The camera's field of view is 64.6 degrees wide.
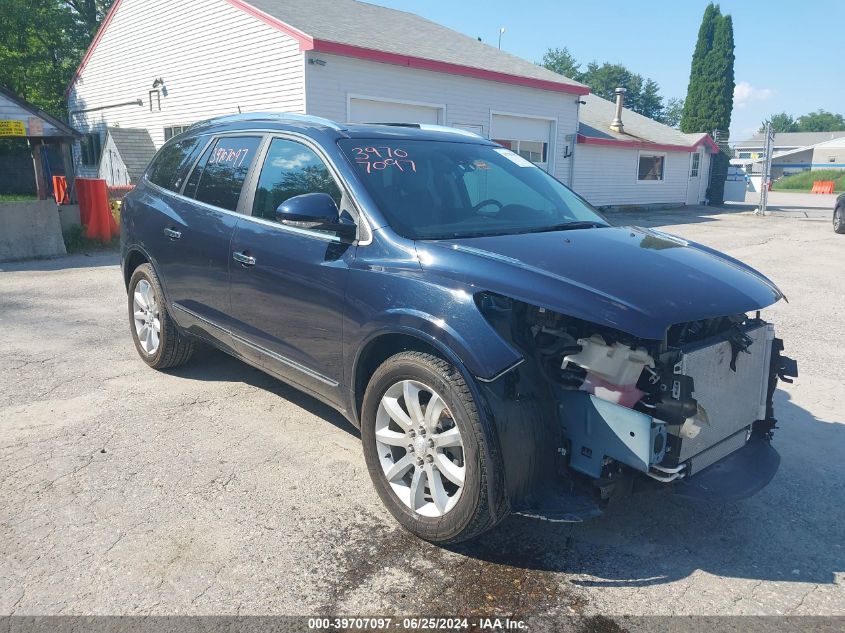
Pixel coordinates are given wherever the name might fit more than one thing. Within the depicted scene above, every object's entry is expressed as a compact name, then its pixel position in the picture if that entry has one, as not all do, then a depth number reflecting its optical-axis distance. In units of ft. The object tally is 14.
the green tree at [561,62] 257.34
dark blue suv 9.12
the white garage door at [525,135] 61.98
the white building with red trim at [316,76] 47.78
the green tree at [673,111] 308.28
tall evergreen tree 124.88
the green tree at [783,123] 449.48
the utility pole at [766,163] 80.33
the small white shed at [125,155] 61.98
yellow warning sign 39.93
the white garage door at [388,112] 49.55
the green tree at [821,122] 443.32
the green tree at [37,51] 85.46
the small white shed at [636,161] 76.84
